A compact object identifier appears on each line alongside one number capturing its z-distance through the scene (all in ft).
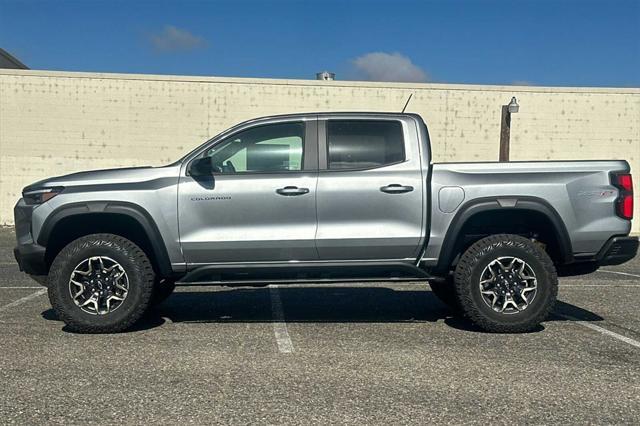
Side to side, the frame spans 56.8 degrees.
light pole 56.29
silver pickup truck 17.78
